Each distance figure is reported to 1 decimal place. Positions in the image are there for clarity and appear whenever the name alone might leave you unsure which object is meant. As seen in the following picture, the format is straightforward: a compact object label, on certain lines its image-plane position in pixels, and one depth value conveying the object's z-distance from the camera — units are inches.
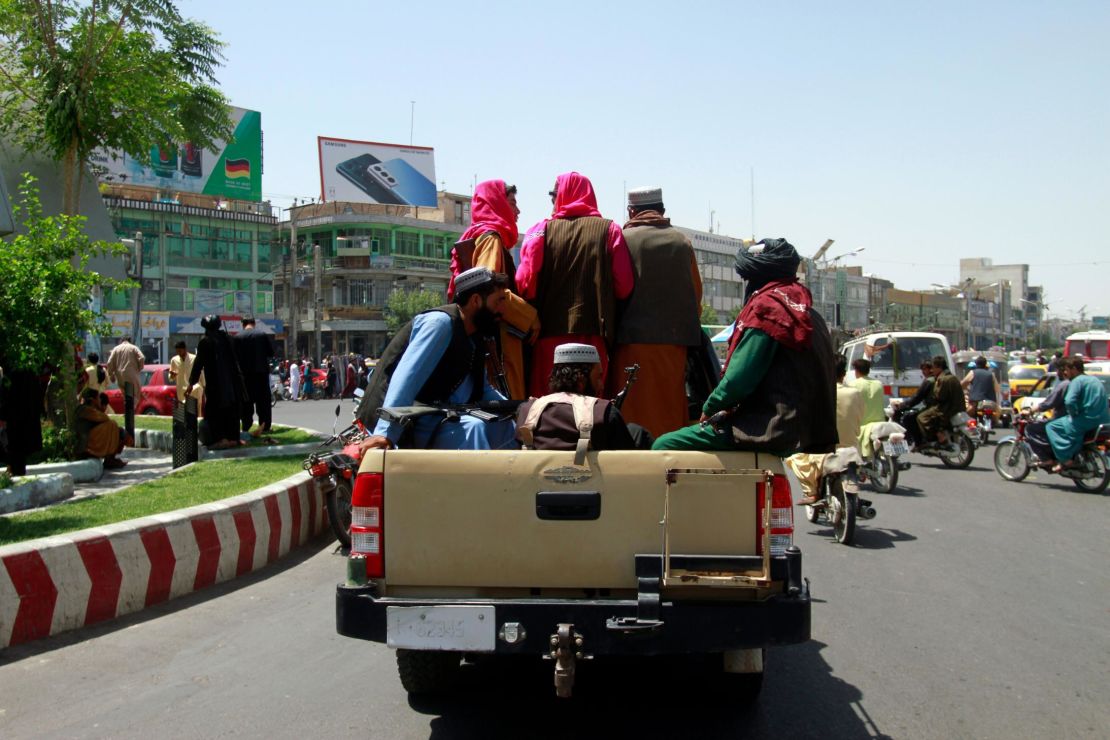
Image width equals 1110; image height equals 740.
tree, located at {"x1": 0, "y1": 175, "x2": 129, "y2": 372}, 348.5
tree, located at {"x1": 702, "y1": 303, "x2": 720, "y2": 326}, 3510.6
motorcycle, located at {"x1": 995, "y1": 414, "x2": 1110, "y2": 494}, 513.3
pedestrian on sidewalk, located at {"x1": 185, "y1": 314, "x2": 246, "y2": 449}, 509.0
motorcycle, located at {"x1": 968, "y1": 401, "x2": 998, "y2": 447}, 760.0
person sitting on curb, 487.2
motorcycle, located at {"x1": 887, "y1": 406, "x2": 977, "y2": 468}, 616.8
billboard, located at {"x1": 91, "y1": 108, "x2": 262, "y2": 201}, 1982.0
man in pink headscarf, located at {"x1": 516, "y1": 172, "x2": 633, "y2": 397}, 228.7
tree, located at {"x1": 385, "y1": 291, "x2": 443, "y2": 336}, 2694.4
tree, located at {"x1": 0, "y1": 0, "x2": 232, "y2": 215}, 557.3
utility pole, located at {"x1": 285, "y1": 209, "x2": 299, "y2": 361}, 2046.0
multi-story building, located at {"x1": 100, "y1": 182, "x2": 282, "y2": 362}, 2279.8
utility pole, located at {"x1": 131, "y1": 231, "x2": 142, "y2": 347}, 774.5
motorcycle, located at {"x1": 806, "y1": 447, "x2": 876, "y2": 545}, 355.9
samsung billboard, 2174.0
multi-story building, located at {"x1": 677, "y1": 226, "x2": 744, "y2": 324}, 3875.5
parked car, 959.6
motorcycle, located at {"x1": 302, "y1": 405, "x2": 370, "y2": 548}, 312.2
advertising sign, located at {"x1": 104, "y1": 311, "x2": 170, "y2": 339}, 2216.2
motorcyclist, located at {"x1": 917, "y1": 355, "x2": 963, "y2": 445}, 616.1
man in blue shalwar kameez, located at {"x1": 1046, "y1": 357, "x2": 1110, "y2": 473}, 507.8
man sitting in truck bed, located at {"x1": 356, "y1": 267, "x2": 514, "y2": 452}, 179.5
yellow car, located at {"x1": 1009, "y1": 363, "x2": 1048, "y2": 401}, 1131.9
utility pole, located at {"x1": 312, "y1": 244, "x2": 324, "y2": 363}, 2201.0
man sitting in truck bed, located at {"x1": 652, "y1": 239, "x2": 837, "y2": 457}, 160.7
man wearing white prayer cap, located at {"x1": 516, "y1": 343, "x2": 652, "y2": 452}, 163.3
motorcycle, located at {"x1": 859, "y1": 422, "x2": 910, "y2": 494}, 475.8
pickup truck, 145.9
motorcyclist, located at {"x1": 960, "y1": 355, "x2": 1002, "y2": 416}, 837.8
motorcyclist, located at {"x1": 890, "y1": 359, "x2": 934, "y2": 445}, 623.8
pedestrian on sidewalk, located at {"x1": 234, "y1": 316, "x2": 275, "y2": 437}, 578.9
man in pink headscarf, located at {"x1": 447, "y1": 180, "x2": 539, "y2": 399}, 219.0
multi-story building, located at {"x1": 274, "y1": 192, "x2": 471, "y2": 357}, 2755.9
